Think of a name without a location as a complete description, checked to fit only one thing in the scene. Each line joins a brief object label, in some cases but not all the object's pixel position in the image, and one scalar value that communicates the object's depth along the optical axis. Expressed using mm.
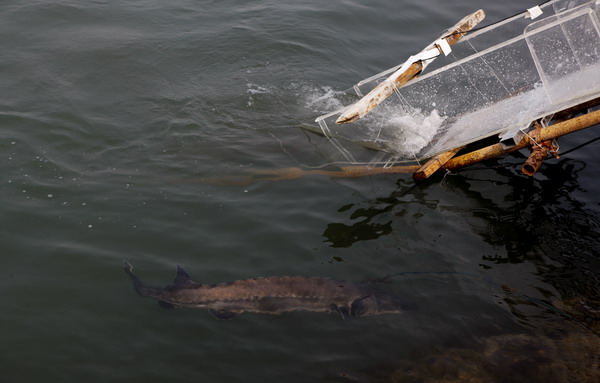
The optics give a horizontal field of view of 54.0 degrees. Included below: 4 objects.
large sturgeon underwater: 6262
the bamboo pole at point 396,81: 7160
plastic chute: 7441
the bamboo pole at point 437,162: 8211
